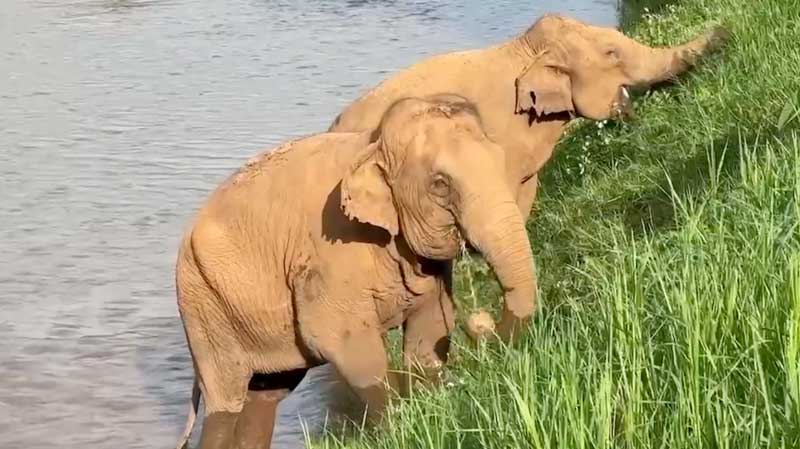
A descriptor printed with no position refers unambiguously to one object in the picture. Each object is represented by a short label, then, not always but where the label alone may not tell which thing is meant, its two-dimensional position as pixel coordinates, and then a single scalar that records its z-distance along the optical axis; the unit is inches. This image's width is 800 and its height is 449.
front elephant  466.9
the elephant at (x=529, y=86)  576.4
